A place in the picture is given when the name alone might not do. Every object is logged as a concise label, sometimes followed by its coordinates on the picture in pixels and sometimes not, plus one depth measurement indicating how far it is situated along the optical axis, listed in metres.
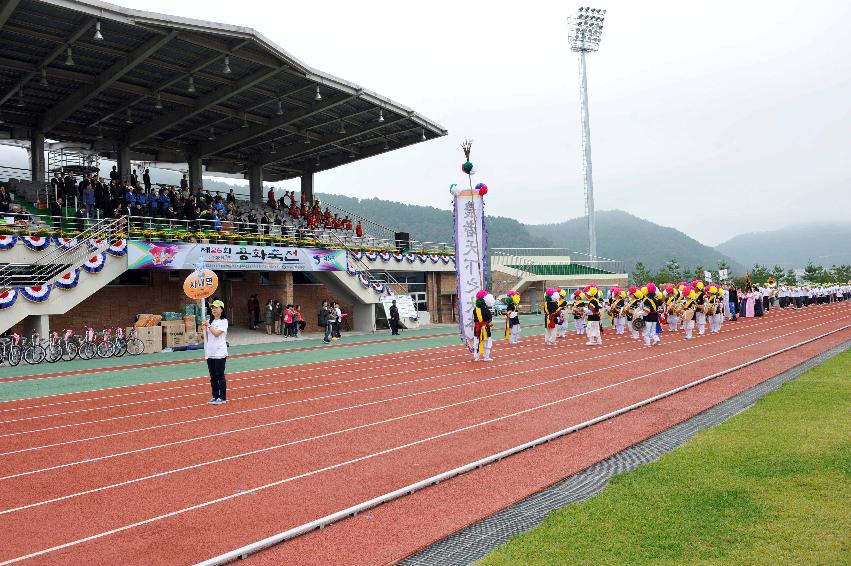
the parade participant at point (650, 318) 20.72
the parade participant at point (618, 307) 26.69
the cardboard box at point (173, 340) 24.69
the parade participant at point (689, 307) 22.97
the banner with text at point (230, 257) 24.59
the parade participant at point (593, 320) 21.64
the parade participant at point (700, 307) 24.38
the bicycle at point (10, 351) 20.02
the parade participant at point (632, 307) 23.77
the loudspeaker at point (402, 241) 38.53
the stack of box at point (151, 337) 23.88
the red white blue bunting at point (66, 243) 23.20
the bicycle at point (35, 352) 20.34
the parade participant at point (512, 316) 22.61
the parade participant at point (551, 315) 22.84
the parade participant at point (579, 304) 24.16
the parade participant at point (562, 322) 23.90
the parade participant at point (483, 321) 17.64
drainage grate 4.94
